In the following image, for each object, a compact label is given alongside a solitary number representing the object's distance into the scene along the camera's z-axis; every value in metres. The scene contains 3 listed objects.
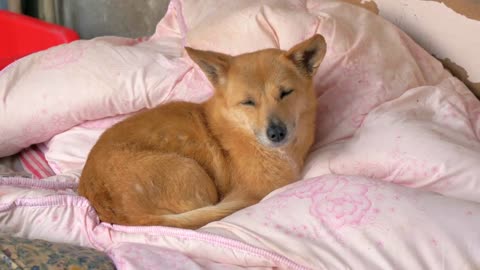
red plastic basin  3.43
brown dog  2.02
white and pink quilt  1.65
